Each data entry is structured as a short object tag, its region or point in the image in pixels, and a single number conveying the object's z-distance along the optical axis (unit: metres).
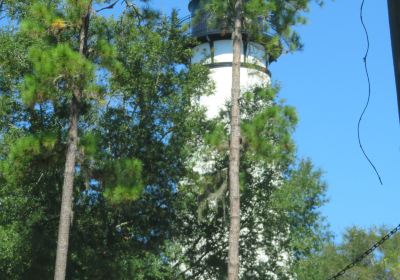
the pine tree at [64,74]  22.27
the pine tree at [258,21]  26.34
